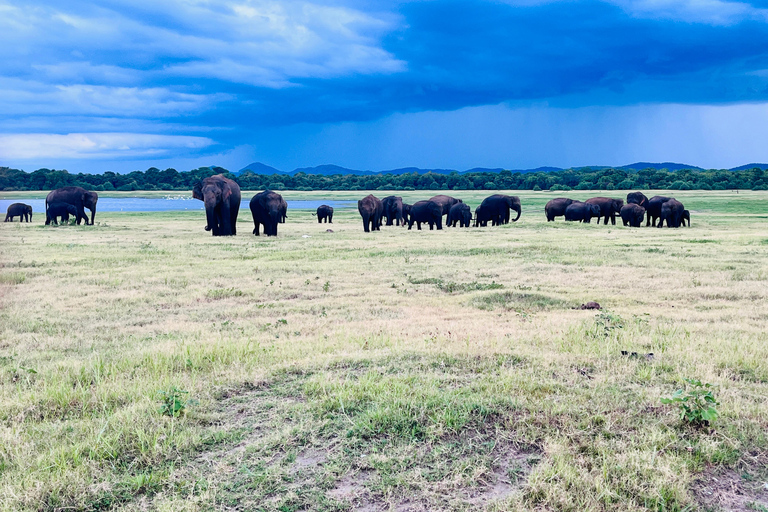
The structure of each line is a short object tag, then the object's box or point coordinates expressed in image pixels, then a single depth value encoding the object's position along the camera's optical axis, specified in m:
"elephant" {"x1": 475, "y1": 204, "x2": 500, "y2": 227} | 40.26
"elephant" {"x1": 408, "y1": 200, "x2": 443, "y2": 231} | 36.22
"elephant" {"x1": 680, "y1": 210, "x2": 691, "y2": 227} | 35.34
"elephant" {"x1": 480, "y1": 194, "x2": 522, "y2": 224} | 39.78
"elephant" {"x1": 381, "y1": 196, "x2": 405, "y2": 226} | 39.25
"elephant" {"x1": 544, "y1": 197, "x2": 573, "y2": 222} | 42.47
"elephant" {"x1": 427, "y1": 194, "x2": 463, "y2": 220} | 40.16
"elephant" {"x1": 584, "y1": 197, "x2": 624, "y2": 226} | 40.38
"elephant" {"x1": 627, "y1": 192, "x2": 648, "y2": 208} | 42.10
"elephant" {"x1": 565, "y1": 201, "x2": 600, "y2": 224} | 40.16
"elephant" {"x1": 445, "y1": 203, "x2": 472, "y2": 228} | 38.44
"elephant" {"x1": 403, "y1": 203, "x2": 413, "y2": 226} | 41.39
